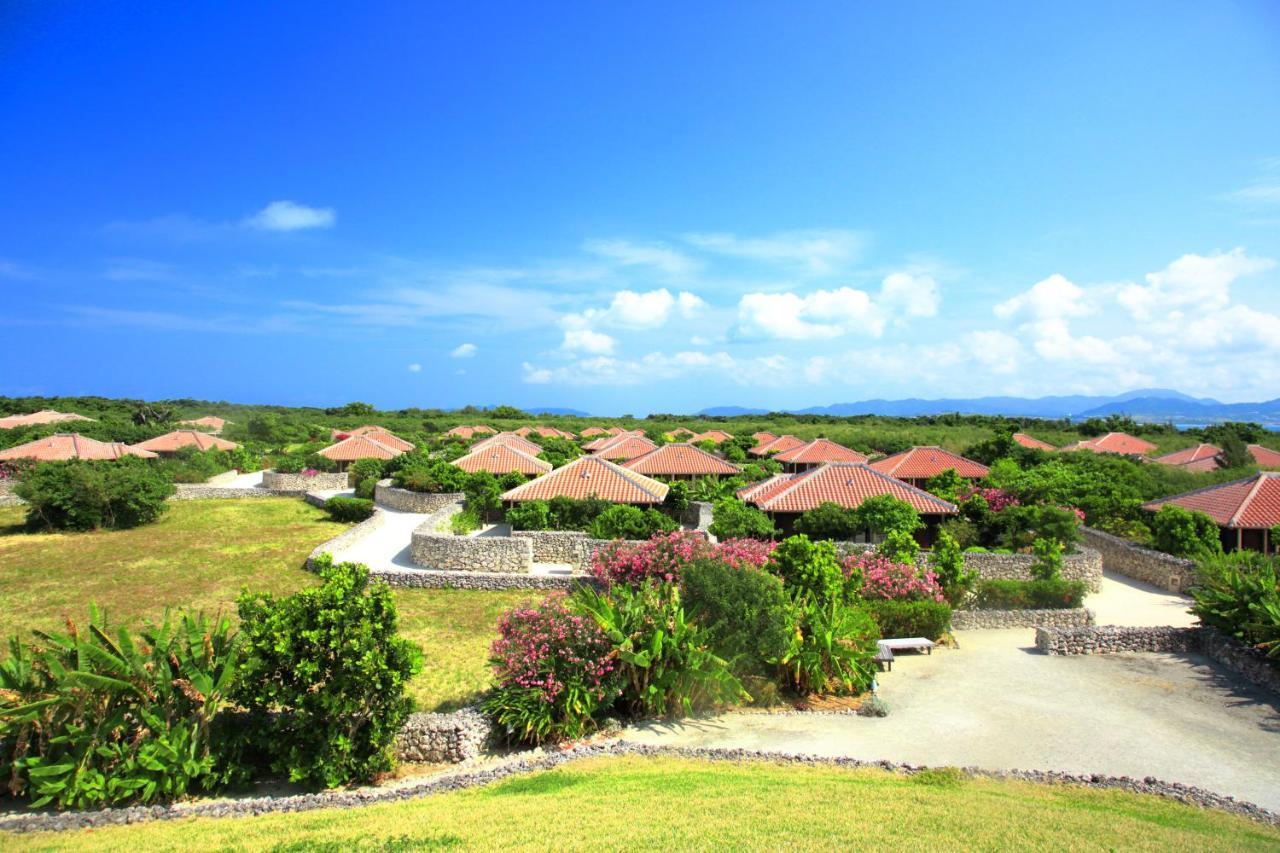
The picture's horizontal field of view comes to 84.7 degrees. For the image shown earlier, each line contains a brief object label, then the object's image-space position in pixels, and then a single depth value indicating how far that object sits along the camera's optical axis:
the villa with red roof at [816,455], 44.19
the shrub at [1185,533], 24.00
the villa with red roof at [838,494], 27.17
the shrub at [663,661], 12.64
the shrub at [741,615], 13.48
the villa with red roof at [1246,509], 24.97
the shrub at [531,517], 26.92
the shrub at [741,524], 23.52
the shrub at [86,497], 30.06
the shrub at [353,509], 33.94
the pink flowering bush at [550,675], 11.91
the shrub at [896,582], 18.08
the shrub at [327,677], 10.22
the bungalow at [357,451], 45.19
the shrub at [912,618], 17.33
